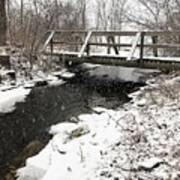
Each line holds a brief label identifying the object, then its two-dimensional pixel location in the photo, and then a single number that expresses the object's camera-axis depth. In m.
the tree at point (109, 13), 24.33
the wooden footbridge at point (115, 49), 10.48
